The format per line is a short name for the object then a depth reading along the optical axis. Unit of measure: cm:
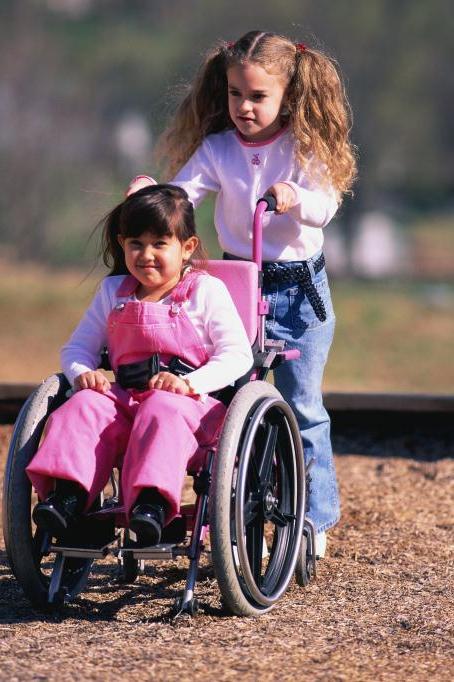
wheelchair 688
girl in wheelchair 687
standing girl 822
